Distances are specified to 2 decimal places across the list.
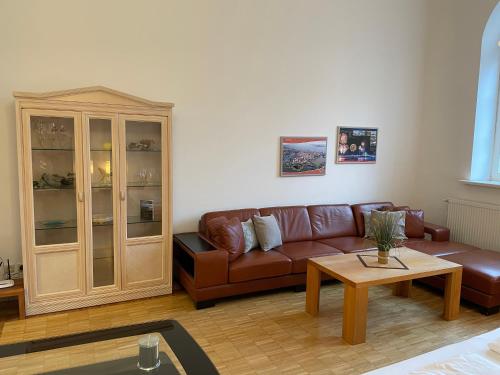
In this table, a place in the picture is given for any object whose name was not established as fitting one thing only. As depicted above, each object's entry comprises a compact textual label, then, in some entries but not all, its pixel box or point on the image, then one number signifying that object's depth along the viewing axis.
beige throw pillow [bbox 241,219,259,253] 3.99
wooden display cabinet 3.28
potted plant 3.32
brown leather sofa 3.53
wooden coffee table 2.97
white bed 1.63
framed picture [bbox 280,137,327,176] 4.67
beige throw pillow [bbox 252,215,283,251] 4.05
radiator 4.50
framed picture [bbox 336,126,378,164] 5.00
